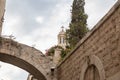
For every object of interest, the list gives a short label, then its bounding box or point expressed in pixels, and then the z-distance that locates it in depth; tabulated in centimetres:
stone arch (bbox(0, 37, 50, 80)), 1130
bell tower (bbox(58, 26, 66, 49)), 5531
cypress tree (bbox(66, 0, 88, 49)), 2498
